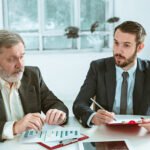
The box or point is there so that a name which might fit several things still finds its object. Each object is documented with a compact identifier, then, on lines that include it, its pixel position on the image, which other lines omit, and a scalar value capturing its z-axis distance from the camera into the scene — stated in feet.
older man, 4.57
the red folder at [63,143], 4.21
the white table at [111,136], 4.26
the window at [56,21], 13.23
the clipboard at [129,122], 4.62
